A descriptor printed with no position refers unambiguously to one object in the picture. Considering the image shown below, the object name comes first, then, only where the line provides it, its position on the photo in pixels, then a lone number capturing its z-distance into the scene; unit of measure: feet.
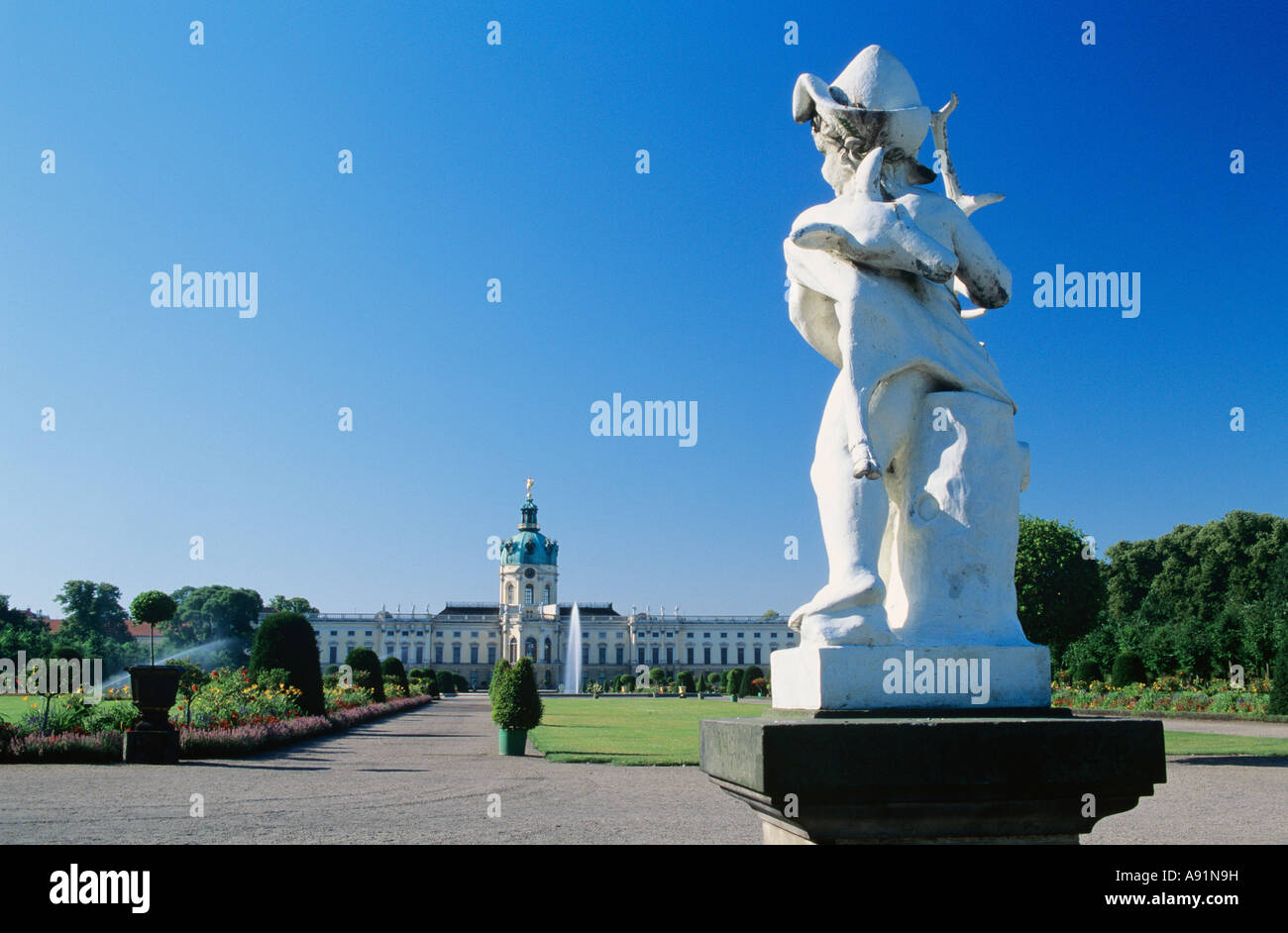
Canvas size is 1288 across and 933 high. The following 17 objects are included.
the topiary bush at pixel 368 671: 124.67
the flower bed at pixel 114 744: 52.13
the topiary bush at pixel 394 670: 162.81
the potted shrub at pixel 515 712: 61.98
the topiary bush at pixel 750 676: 207.00
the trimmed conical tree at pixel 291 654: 78.64
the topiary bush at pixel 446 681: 249.14
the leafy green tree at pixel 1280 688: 87.04
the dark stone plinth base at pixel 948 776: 9.39
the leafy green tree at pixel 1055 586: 94.84
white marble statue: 11.25
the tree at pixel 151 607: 102.28
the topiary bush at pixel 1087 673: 123.54
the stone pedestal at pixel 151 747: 52.24
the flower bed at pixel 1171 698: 94.89
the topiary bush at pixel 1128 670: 113.91
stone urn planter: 51.90
